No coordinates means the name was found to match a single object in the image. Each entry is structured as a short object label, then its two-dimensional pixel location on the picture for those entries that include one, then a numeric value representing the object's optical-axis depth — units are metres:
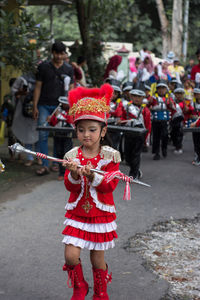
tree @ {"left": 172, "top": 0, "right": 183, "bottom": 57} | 24.91
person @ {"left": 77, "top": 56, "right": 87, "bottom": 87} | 11.65
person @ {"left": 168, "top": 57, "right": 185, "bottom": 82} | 17.35
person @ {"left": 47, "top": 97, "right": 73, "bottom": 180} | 7.89
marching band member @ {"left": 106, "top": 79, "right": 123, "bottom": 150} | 8.57
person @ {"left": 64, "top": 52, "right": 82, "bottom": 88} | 11.44
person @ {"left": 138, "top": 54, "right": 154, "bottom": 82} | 15.53
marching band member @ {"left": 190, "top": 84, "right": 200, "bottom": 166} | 8.73
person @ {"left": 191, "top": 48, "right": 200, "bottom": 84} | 11.06
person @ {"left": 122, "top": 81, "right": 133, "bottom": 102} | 10.62
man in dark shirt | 8.08
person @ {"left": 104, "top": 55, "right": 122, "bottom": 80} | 13.89
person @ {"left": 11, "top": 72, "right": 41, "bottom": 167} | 8.81
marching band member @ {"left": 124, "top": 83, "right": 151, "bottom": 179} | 8.18
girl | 3.50
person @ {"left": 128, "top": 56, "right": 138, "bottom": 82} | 17.02
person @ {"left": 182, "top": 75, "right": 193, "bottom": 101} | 13.16
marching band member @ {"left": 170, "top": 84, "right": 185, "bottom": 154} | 10.75
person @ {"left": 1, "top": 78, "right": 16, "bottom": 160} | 9.09
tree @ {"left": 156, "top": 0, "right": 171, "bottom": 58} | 26.16
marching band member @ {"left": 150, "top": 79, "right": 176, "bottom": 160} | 10.44
